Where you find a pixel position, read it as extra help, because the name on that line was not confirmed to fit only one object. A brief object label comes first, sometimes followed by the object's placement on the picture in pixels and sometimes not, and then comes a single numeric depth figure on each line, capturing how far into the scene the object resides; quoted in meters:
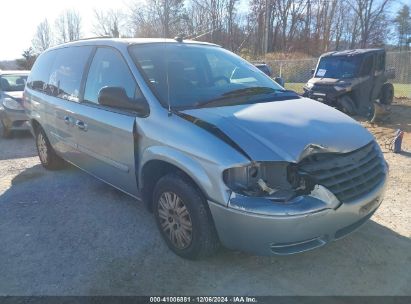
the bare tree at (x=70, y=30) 64.86
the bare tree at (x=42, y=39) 61.03
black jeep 11.45
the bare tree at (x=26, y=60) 43.41
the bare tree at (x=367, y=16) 49.12
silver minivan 2.70
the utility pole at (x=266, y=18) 19.14
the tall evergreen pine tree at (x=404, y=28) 52.19
